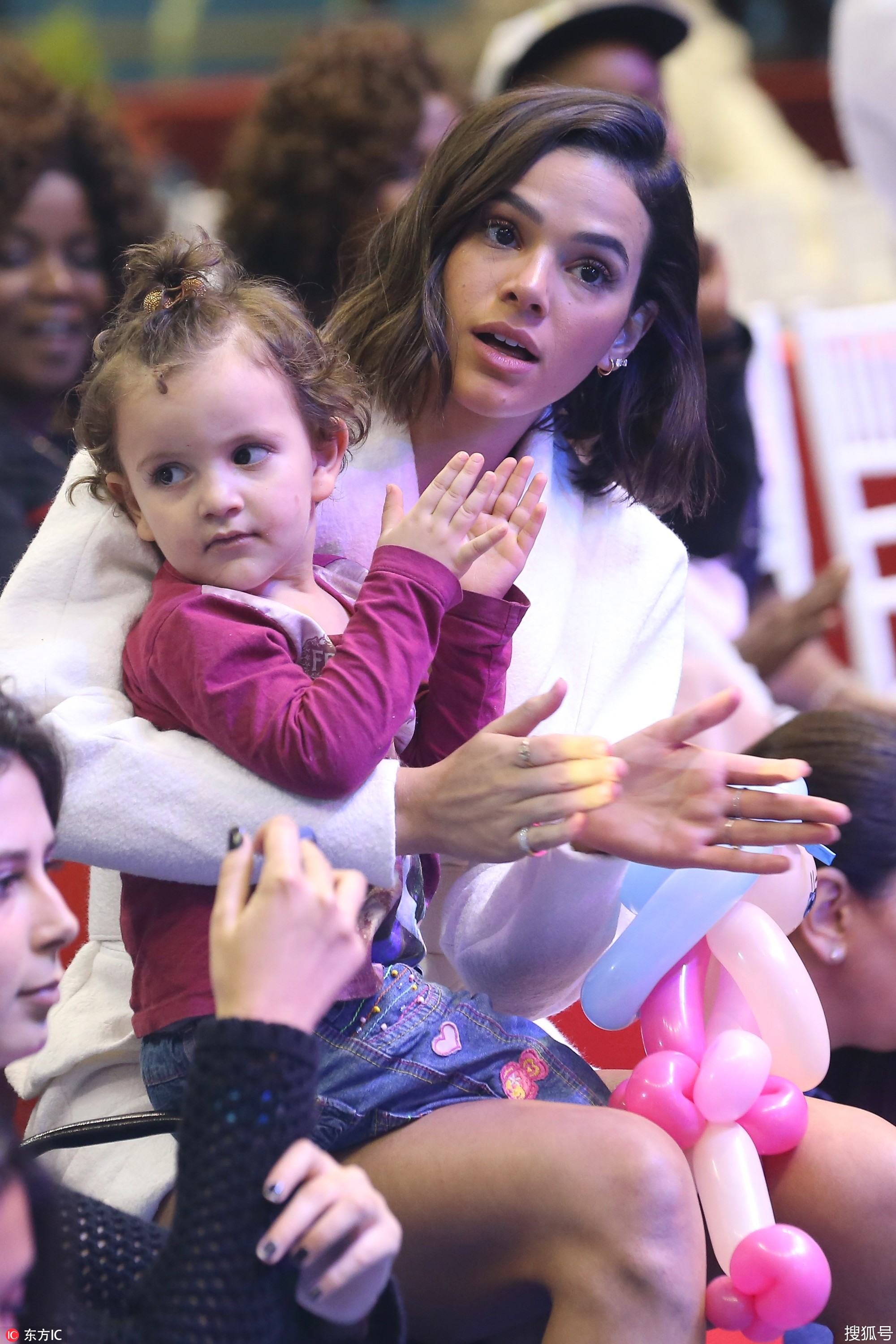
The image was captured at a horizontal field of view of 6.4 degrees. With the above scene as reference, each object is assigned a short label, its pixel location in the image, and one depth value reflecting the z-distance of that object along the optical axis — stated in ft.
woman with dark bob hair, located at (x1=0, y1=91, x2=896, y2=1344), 14.53
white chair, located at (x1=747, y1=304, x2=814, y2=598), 24.05
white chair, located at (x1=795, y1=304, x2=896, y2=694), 23.95
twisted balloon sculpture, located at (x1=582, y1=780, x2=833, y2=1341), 14.75
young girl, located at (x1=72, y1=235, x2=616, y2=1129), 14.60
